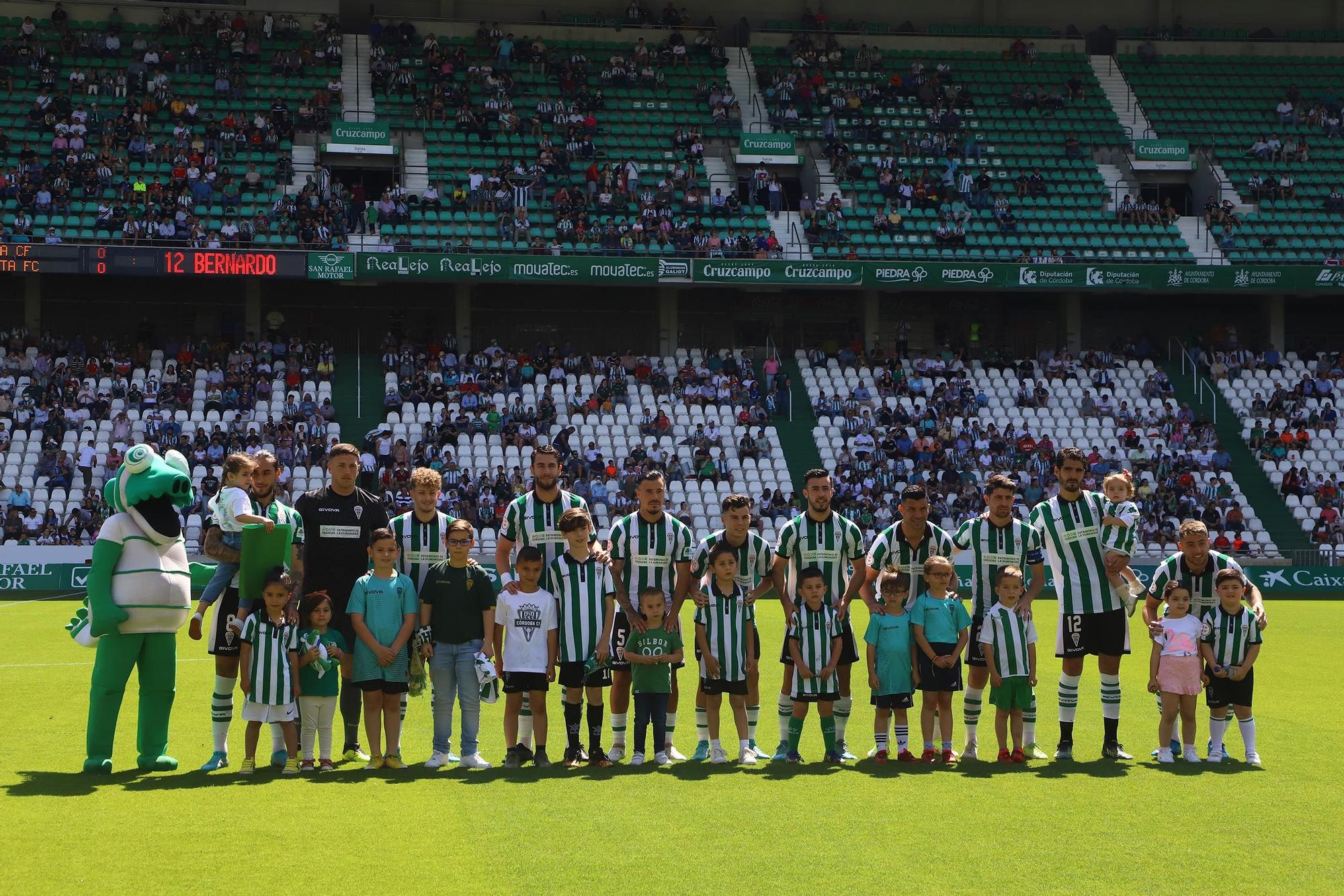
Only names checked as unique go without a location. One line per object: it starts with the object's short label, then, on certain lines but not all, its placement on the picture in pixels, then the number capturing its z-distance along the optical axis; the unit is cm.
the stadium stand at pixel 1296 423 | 3081
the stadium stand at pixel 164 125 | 3203
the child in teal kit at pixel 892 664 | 953
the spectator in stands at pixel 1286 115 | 4016
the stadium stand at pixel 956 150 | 3559
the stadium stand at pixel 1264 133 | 3653
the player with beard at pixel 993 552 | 995
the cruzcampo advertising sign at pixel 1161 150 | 3844
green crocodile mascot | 900
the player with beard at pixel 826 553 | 980
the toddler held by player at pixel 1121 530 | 1023
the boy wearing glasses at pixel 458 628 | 927
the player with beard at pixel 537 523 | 988
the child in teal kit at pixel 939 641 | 950
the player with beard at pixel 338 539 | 944
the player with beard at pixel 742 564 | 964
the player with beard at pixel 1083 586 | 1017
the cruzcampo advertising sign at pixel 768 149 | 3734
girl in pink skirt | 970
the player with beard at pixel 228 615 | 914
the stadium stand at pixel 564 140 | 3412
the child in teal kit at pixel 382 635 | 913
